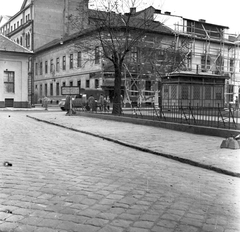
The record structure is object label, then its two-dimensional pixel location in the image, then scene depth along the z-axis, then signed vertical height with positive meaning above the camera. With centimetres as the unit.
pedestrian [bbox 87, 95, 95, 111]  2421 -21
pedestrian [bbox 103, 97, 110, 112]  2334 -43
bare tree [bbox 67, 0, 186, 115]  2114 +488
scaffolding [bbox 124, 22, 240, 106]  2756 +449
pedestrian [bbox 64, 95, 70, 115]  2730 -27
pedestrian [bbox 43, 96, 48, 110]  3654 -39
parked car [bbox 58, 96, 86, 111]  3356 -20
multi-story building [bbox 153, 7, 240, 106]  2659 +457
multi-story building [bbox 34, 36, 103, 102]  4569 +456
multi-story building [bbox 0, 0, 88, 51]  5762 +1413
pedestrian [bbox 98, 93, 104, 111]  2430 -21
